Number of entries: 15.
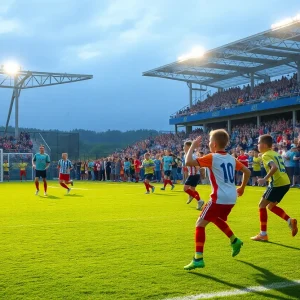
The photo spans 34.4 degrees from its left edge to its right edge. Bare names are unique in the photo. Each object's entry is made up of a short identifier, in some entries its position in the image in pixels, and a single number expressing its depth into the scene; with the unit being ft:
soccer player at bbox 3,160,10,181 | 128.36
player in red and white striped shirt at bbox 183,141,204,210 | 44.81
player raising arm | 19.21
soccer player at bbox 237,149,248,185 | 78.54
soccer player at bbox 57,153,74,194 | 68.74
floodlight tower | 160.45
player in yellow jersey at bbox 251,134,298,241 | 25.46
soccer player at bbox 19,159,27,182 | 127.36
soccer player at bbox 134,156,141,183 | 110.01
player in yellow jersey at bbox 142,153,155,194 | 70.74
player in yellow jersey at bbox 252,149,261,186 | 78.74
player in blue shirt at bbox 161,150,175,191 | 73.80
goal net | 133.39
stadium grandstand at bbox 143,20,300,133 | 124.77
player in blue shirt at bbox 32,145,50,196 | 64.39
